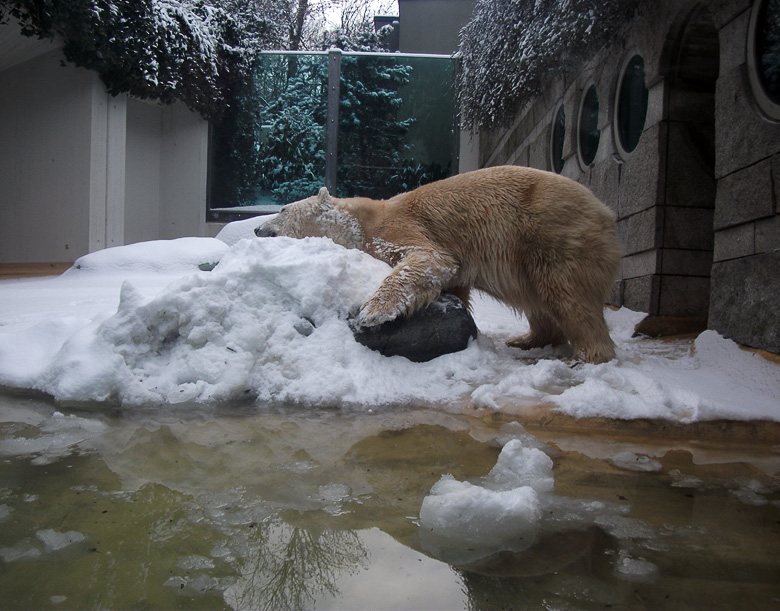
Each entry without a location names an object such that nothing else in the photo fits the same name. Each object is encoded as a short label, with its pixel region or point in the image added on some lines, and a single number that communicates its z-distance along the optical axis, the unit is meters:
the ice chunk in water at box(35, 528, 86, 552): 1.24
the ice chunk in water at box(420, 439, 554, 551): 1.36
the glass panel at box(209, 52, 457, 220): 9.09
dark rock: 3.04
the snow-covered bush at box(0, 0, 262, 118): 7.06
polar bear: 3.14
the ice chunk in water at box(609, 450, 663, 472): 1.91
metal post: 9.11
